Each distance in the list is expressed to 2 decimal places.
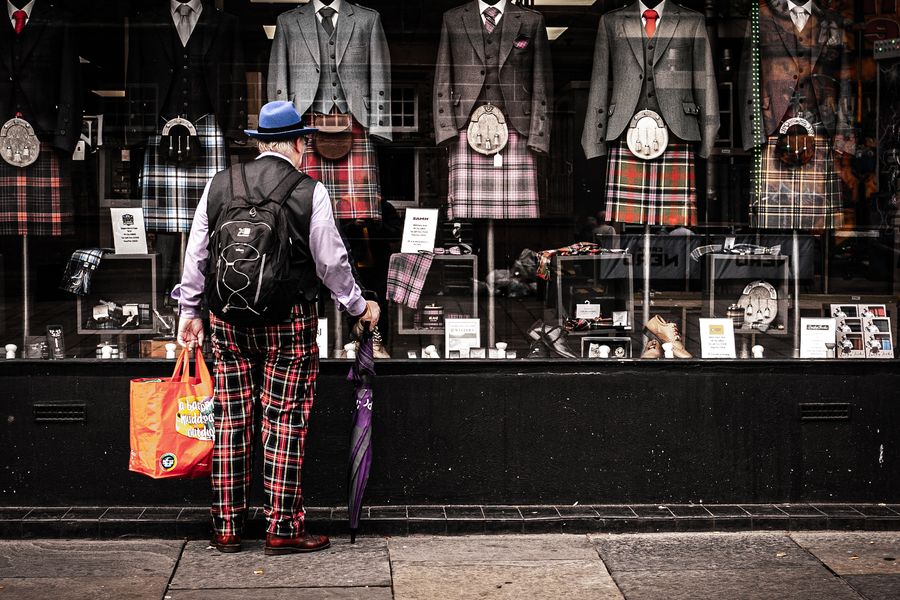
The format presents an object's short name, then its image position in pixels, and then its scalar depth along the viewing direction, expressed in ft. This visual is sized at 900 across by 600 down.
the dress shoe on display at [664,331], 20.81
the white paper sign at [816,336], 20.83
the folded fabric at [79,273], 20.92
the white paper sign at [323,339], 20.44
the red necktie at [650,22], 21.20
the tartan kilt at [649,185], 21.34
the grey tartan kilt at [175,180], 20.85
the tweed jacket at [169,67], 20.74
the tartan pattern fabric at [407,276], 21.03
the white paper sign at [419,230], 21.01
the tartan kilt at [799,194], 21.59
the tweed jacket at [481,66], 20.97
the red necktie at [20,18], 20.75
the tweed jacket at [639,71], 21.13
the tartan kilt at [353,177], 20.94
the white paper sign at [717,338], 20.70
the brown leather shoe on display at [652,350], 20.61
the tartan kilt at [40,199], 20.92
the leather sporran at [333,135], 20.86
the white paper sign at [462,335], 20.75
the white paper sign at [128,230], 20.85
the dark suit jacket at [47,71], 20.72
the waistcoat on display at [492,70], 21.03
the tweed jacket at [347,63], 20.70
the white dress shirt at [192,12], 20.77
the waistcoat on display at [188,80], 20.77
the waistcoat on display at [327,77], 20.77
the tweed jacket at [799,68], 21.22
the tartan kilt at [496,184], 21.24
